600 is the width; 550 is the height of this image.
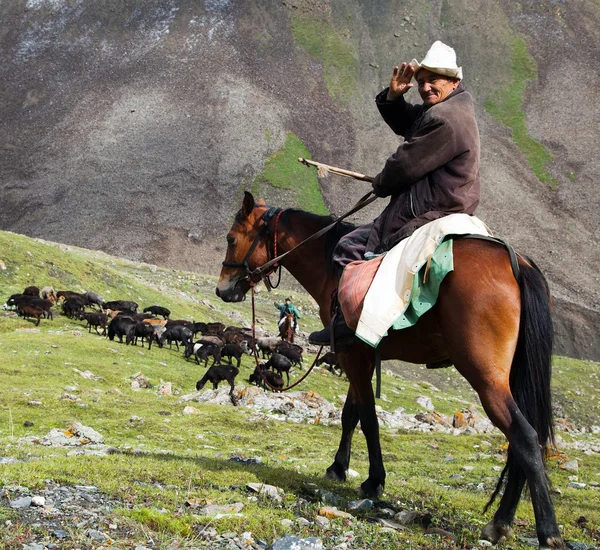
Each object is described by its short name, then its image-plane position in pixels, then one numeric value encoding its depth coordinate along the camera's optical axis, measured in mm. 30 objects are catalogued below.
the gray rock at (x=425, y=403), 25466
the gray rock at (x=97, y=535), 5152
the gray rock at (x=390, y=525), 6449
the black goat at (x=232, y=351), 26500
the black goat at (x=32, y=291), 27844
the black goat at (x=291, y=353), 27644
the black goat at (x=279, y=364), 25406
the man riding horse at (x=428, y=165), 7113
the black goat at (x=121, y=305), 31391
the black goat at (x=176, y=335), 27438
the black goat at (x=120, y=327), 26281
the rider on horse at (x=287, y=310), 32409
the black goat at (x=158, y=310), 32500
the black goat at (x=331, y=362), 28750
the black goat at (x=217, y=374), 20703
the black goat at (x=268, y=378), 22953
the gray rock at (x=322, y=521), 6271
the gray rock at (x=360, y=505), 7191
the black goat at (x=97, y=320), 27250
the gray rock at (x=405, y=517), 6801
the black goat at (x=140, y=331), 26375
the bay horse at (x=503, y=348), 6023
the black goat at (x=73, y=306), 28417
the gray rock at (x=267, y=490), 7027
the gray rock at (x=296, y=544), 5415
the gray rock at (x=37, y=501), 5746
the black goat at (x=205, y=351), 26162
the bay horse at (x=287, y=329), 32459
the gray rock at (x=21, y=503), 5691
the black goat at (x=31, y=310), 25641
